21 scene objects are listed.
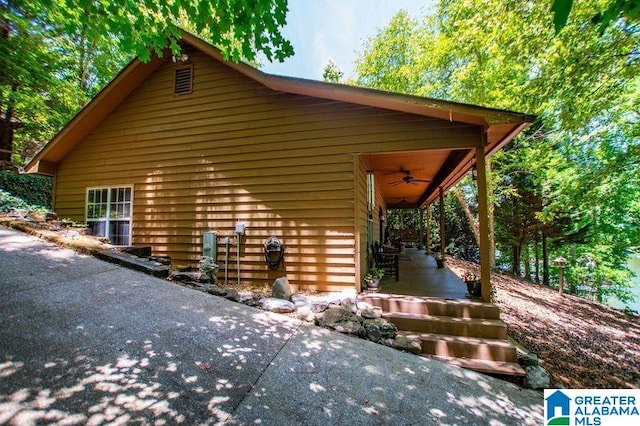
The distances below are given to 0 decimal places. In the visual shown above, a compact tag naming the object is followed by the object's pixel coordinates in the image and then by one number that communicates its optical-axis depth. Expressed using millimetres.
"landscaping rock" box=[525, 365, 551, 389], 3371
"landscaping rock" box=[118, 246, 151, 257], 5664
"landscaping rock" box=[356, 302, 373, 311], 4426
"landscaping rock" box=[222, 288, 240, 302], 4324
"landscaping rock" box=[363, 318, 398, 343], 3875
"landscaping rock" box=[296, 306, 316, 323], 4078
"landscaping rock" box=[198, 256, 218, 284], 4856
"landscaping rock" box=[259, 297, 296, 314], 4180
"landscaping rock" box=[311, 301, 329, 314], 4266
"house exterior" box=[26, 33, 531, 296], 5082
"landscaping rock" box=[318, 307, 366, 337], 3870
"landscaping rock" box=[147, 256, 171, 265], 5551
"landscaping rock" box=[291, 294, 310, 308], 4445
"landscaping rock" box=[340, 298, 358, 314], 4344
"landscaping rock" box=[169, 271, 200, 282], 4727
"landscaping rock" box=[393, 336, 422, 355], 3699
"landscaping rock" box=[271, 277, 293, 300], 4672
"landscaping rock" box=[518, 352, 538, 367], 3602
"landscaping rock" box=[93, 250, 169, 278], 4676
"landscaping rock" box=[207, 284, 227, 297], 4367
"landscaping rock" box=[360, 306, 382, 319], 4290
